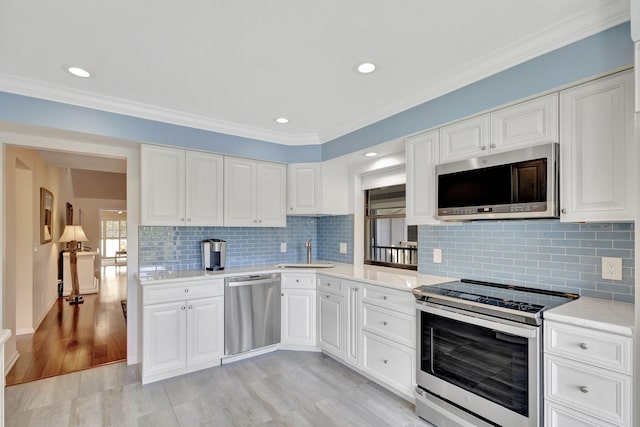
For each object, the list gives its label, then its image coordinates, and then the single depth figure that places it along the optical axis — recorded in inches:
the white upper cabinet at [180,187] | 121.1
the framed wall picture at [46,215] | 182.1
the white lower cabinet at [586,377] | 58.0
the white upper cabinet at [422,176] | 101.7
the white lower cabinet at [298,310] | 139.1
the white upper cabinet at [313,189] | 153.6
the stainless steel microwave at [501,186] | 74.4
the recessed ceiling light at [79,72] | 89.5
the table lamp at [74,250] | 236.8
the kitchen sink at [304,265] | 149.4
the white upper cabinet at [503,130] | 76.2
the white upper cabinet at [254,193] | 140.3
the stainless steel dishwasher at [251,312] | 128.2
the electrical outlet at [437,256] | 116.4
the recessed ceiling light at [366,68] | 87.0
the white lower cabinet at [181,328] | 113.0
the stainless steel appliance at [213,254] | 136.2
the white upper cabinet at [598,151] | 64.8
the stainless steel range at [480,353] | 69.7
